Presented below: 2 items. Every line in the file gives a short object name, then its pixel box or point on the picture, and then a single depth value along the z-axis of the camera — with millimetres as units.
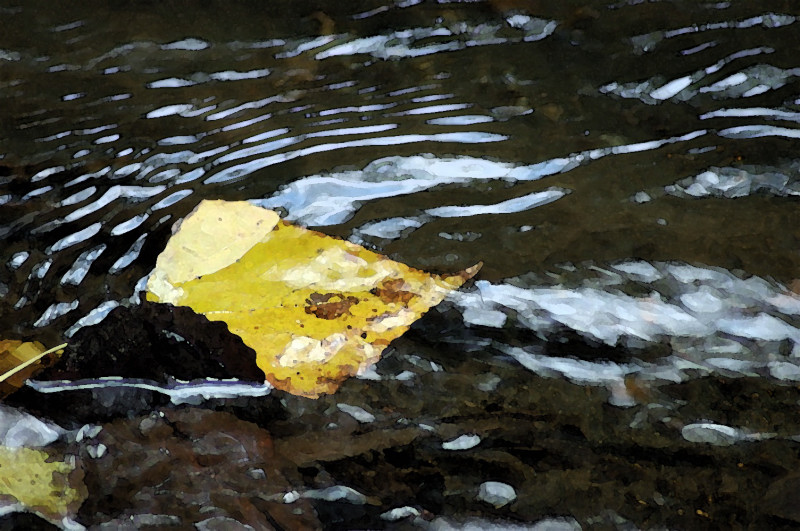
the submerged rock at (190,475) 1185
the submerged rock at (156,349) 1199
